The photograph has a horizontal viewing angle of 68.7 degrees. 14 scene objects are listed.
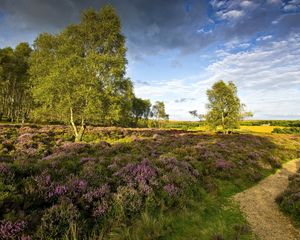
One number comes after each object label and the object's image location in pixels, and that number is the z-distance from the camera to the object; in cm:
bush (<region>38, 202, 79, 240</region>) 558
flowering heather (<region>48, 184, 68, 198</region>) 716
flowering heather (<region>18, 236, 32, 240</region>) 505
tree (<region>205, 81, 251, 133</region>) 4628
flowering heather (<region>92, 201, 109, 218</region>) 688
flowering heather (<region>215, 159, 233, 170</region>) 1527
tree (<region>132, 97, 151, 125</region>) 11331
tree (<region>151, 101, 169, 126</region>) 11762
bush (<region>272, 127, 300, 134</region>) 6956
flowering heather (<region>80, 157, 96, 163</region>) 1206
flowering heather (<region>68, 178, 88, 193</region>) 762
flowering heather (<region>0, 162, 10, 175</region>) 755
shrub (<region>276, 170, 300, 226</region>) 904
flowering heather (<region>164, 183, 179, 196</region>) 919
